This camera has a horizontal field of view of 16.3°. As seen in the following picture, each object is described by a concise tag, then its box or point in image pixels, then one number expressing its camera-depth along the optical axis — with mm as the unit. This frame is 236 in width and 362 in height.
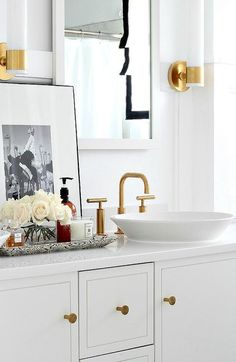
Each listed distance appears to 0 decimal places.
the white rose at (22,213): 2402
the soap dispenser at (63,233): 2516
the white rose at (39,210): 2447
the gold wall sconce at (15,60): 2625
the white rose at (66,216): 2484
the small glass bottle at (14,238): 2396
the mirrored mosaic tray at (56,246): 2361
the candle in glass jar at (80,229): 2557
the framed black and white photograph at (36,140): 2654
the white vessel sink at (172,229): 2570
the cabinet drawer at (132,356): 2367
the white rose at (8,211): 2414
